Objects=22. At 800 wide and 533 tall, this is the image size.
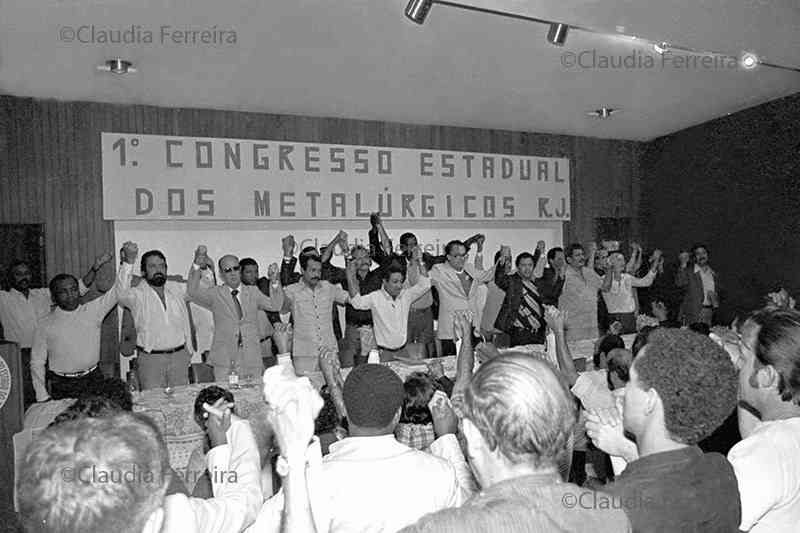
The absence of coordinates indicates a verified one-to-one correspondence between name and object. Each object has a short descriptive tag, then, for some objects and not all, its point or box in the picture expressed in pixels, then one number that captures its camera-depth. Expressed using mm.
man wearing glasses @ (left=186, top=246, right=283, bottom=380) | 4902
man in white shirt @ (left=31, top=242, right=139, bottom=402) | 4504
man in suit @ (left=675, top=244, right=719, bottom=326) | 7148
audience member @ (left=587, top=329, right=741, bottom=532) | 1182
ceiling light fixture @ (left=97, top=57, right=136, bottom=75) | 4926
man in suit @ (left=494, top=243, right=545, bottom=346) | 5516
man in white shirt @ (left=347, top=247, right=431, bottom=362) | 5023
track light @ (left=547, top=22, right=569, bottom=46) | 3670
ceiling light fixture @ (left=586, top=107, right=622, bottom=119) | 7139
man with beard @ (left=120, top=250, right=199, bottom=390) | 4762
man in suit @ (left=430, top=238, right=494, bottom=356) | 5801
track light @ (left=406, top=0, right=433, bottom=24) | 3242
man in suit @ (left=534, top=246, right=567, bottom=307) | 6301
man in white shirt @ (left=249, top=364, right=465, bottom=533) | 1440
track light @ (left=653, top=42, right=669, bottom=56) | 4172
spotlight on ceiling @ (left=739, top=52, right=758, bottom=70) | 4258
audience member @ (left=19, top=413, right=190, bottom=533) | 892
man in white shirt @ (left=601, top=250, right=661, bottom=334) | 6273
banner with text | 6035
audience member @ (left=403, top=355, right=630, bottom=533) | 936
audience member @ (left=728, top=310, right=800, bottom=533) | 1397
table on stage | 2947
